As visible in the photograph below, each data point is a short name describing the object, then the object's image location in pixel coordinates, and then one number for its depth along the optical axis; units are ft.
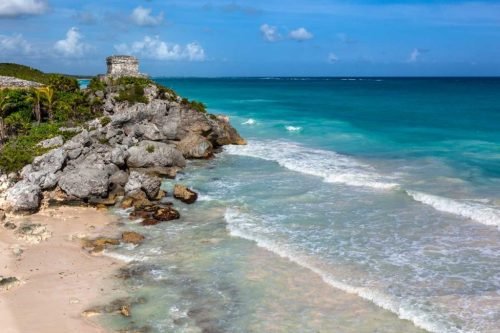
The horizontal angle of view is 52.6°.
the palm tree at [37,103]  136.67
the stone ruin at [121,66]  169.17
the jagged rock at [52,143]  111.25
